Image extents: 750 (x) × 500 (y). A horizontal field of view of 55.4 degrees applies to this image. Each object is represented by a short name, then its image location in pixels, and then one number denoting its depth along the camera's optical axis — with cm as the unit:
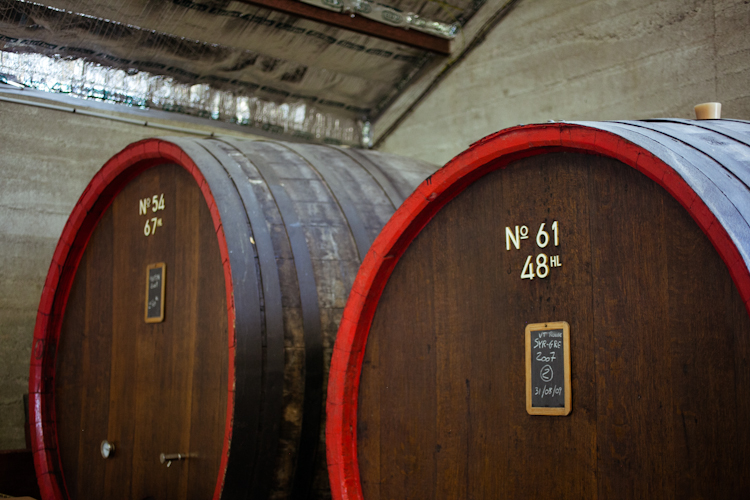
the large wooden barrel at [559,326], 145
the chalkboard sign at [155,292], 287
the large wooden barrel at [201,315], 244
